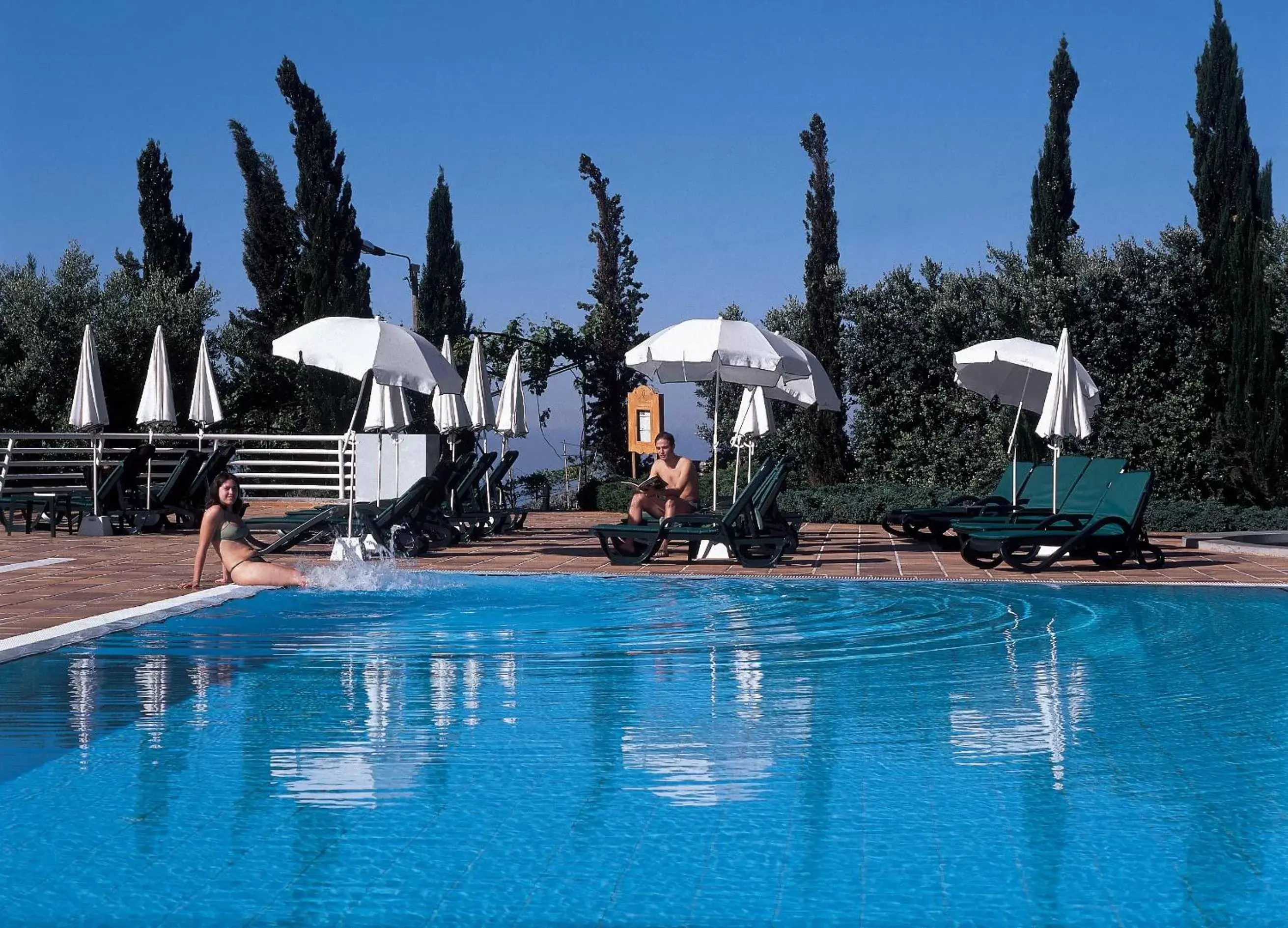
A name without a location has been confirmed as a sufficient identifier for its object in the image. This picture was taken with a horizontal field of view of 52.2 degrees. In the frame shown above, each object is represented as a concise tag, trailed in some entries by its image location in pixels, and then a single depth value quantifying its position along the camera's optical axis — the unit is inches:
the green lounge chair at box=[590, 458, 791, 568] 466.0
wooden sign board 944.9
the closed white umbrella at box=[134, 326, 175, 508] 668.1
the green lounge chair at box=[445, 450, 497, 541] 583.5
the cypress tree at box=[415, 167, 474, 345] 1288.1
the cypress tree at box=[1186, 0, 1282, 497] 767.7
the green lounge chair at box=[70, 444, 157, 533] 631.2
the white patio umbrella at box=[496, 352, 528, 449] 719.7
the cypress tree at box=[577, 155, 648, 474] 1085.1
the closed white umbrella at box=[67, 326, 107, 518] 639.8
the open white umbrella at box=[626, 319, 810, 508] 501.4
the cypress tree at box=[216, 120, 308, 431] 1203.2
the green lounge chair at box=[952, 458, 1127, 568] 526.0
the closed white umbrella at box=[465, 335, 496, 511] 693.9
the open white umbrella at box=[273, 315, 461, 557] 466.6
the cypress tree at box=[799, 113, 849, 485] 893.2
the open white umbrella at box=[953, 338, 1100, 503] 575.2
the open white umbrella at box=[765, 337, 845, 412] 576.1
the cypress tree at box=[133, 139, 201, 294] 1221.1
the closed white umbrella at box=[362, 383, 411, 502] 561.0
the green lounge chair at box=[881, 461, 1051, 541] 561.3
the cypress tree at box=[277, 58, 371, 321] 1145.4
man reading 526.9
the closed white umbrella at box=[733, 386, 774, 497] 637.9
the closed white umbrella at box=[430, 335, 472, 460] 703.1
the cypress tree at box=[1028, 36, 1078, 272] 890.1
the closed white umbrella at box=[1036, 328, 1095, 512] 522.6
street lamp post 1039.5
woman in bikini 399.5
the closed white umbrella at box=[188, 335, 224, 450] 691.4
